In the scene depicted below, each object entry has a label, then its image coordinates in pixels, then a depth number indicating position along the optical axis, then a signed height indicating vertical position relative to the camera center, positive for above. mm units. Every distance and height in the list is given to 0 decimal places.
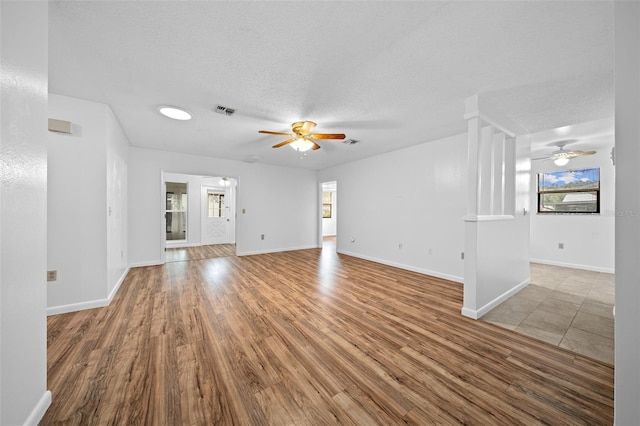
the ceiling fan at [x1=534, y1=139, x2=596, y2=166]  4039 +1121
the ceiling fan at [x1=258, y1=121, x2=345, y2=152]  2889 +1017
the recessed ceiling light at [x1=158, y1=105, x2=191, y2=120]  2727 +1259
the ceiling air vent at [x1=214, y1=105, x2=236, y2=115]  2684 +1247
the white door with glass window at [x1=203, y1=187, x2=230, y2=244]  7457 -164
